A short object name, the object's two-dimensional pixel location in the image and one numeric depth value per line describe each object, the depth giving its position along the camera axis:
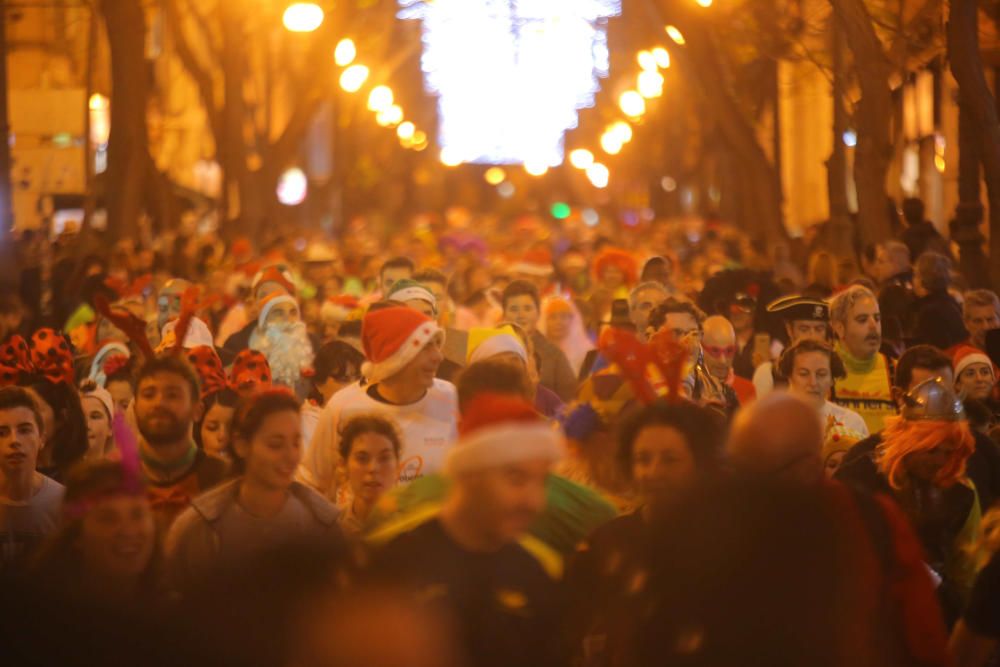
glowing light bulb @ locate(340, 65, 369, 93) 33.72
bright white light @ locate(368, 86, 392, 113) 45.09
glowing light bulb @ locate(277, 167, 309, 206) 68.30
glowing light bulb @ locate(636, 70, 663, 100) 42.56
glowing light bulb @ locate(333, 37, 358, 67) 33.41
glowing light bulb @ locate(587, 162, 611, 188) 81.75
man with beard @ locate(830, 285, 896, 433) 10.86
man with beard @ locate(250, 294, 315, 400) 12.59
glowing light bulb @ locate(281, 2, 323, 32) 26.97
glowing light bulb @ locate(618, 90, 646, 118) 46.91
